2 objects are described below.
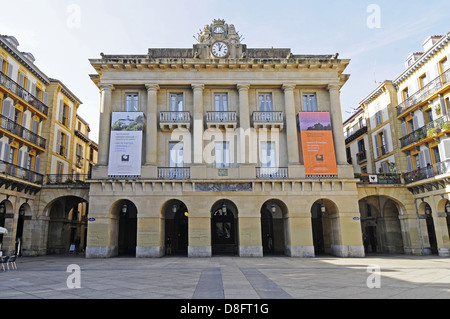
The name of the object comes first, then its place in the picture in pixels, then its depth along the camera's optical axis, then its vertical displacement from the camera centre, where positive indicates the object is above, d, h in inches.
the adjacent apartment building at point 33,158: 959.6 +247.6
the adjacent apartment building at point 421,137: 936.3 +276.9
